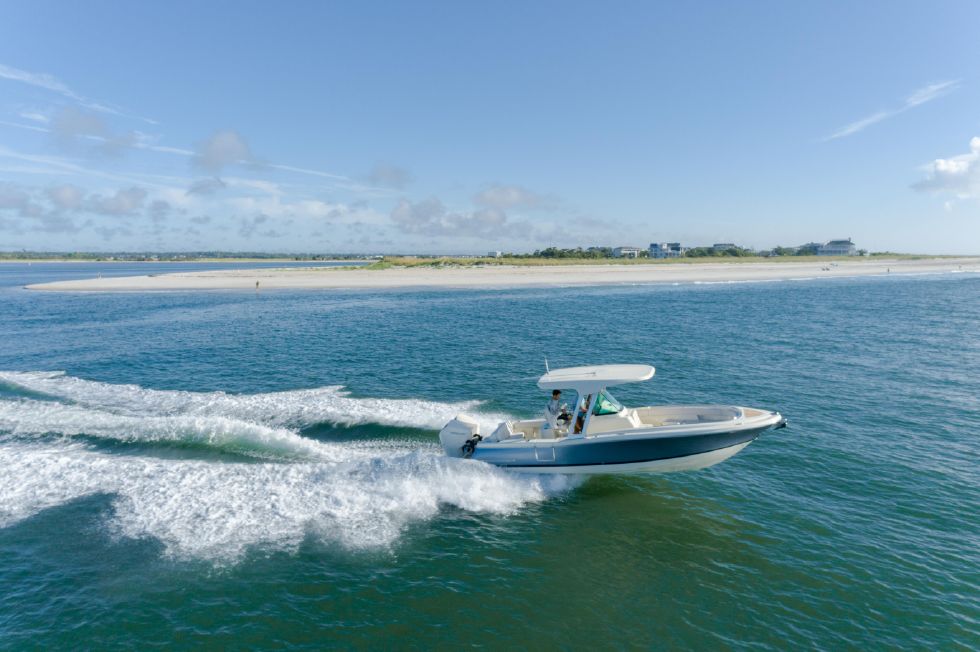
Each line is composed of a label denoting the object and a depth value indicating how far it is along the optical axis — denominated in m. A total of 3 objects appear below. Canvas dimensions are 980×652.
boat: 13.17
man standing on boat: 14.04
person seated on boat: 14.49
